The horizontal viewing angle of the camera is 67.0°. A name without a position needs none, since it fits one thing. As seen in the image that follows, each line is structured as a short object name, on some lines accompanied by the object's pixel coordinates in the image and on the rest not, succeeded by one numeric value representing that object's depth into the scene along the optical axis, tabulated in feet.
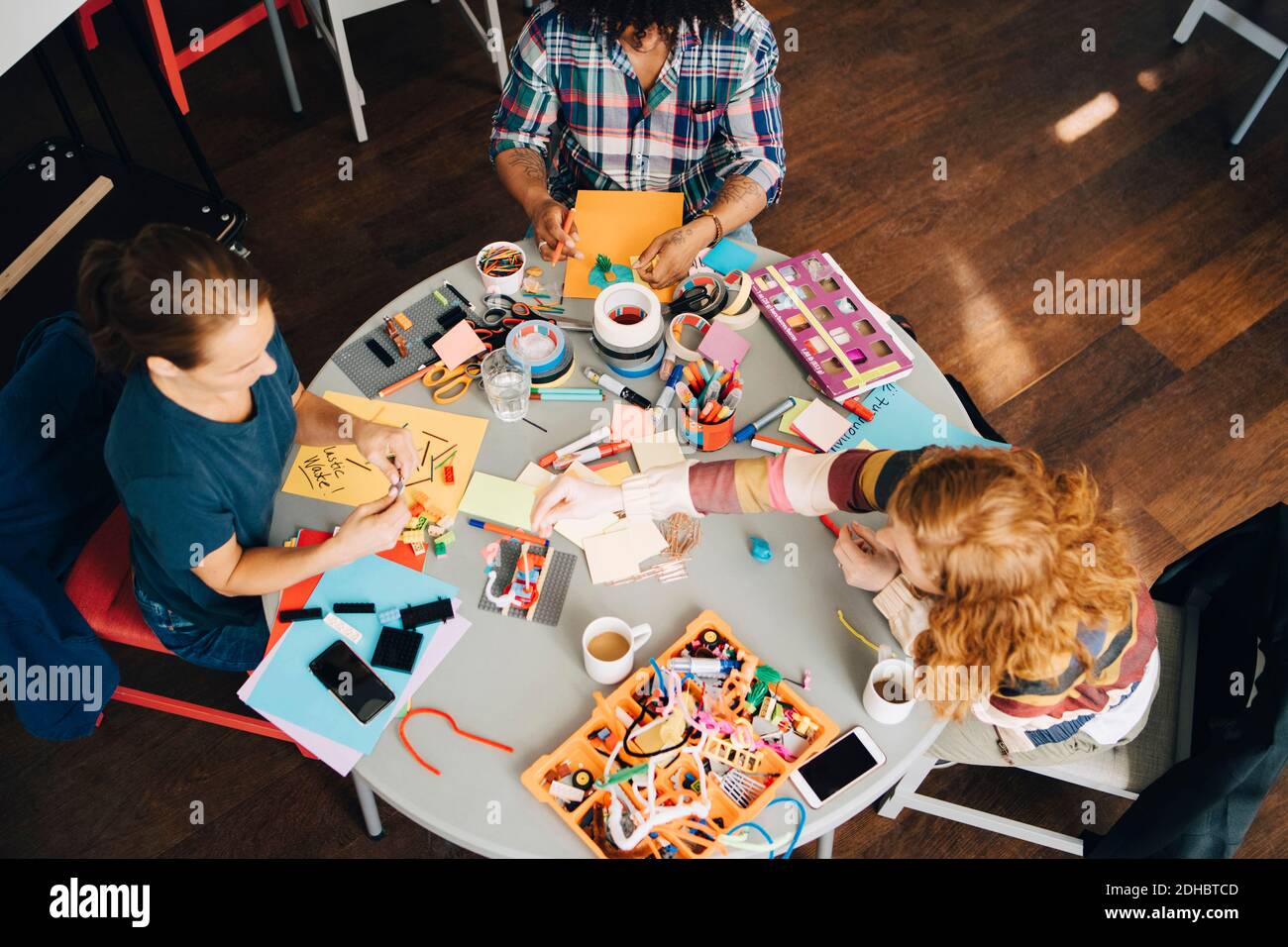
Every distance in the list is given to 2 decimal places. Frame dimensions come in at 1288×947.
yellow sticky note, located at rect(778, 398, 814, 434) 5.47
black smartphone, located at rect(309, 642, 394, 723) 4.56
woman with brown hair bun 4.27
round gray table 4.35
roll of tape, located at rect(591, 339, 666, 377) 5.53
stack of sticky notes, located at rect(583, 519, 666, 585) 5.00
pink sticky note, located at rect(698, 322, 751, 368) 5.61
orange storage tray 4.25
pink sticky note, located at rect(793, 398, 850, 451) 5.42
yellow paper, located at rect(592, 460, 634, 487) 5.27
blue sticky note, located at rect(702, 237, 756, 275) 6.04
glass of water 5.44
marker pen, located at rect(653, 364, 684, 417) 5.45
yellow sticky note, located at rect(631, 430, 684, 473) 5.33
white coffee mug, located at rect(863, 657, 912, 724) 4.56
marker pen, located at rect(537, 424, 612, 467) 5.30
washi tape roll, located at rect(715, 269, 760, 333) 5.73
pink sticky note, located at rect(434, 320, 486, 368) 5.57
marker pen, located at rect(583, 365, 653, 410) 5.51
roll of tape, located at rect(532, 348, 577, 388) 5.52
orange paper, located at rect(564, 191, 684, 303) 5.98
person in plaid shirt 5.97
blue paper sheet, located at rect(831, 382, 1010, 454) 5.45
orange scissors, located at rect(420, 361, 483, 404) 5.52
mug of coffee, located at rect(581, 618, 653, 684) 4.55
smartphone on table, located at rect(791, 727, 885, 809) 4.42
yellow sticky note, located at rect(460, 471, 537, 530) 5.13
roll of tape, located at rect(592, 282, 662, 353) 5.39
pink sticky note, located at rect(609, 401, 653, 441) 5.41
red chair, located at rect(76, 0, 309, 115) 8.68
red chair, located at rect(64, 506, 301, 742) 5.68
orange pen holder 5.24
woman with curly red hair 4.18
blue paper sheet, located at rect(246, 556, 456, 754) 4.52
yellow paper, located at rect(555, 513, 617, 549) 5.09
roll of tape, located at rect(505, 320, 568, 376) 5.45
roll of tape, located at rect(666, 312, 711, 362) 5.57
